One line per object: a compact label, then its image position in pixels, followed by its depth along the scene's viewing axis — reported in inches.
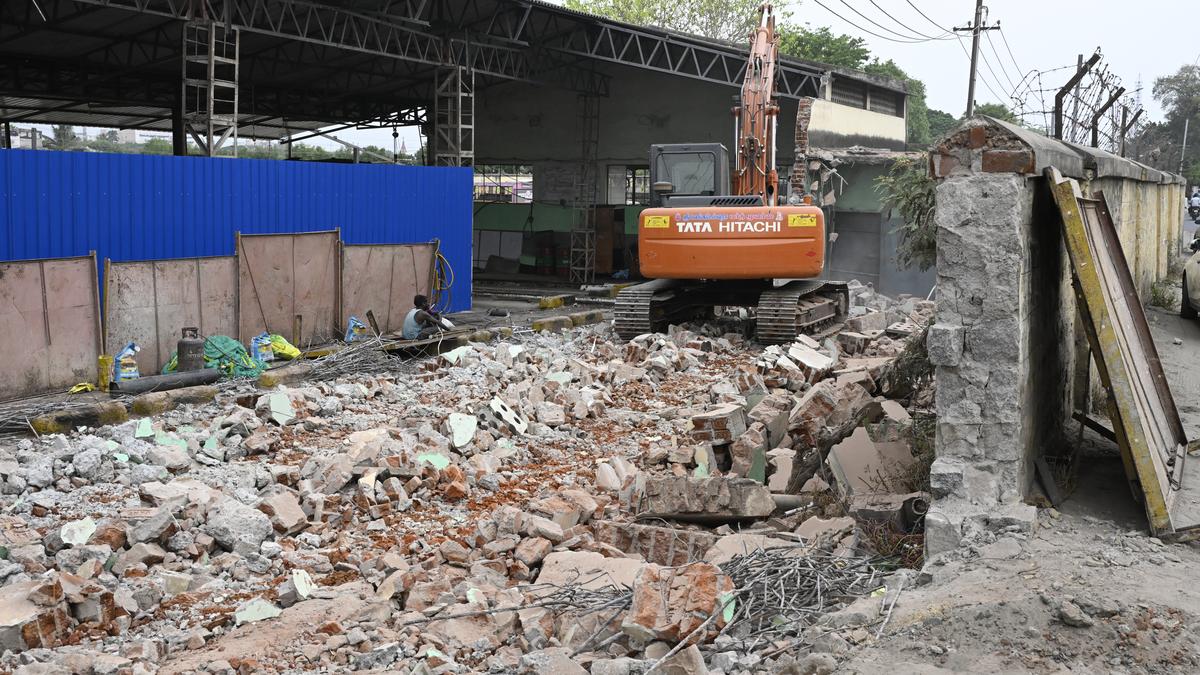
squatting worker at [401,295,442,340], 613.6
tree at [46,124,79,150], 2117.5
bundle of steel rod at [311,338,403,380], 531.5
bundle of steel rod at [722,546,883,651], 206.8
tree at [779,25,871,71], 2289.6
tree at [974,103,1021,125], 2369.6
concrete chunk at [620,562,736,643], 203.6
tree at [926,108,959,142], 3011.8
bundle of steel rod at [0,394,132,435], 405.7
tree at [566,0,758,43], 2164.1
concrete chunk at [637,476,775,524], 302.5
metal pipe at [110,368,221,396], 471.5
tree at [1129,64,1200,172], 2859.3
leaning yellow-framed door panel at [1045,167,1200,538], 227.0
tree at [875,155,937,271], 380.5
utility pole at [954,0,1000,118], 1127.0
